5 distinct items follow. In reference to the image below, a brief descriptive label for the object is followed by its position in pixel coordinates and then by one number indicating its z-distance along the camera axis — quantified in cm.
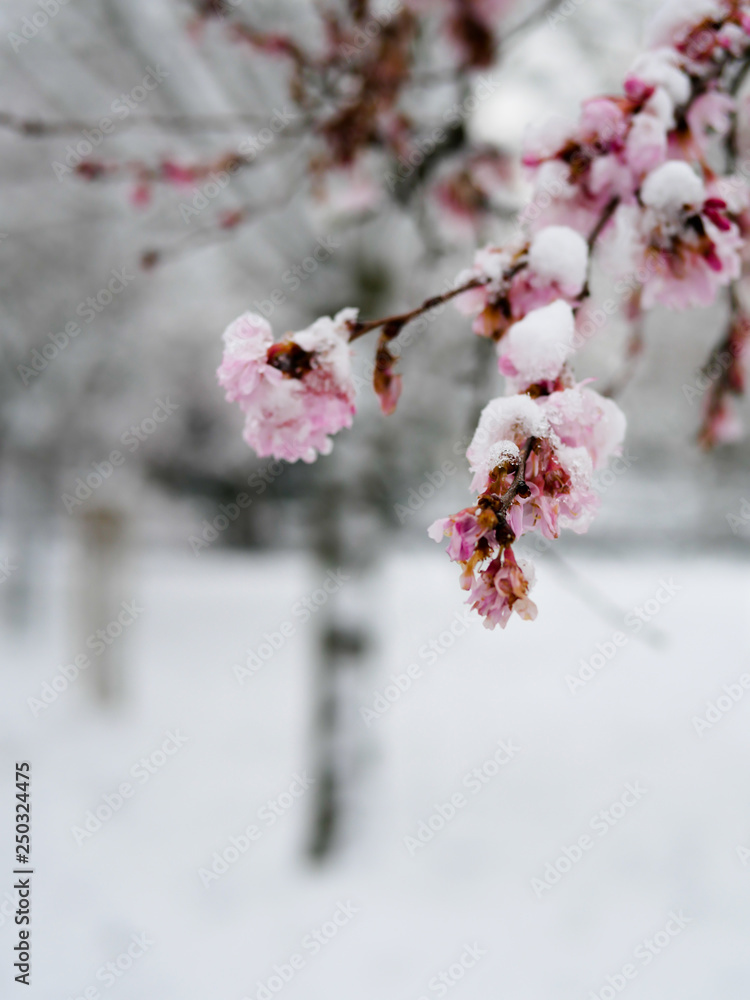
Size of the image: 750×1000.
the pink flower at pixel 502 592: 31
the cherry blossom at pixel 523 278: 38
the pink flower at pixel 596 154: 40
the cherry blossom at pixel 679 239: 38
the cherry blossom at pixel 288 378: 38
